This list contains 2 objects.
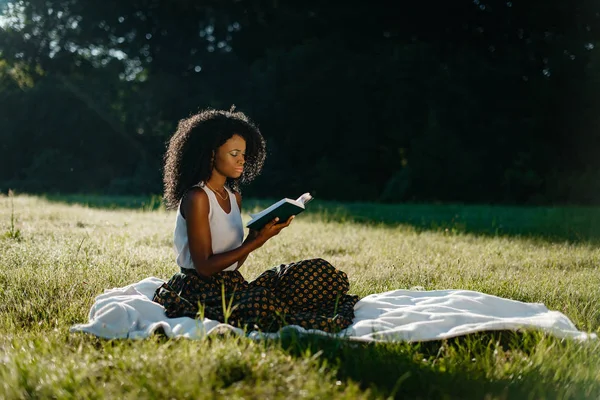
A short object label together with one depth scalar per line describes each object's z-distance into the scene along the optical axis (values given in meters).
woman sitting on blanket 3.65
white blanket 3.30
